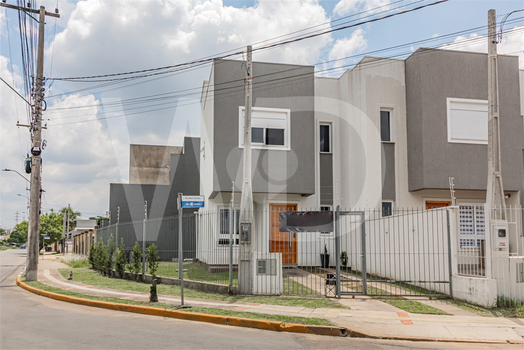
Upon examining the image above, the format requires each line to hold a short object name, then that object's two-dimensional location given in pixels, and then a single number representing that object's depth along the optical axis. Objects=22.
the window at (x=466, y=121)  16.47
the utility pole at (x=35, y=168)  17.50
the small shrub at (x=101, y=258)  19.17
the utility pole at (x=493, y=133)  11.03
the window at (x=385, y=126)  17.61
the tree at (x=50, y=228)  62.09
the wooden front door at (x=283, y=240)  16.59
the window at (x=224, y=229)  12.91
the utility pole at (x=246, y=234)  11.83
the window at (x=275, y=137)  16.80
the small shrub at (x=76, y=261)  25.73
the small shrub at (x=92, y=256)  21.87
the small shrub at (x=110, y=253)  18.80
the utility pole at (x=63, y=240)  56.28
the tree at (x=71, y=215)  87.86
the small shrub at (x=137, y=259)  16.47
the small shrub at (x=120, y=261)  17.33
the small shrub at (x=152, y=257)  14.66
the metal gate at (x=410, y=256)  11.47
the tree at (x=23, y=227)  98.49
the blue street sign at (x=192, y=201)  11.19
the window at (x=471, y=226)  10.78
